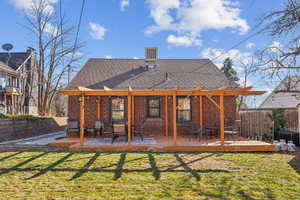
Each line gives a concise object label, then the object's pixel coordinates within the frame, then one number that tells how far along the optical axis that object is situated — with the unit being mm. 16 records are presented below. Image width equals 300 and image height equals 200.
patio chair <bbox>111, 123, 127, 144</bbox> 8623
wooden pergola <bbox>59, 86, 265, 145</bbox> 7941
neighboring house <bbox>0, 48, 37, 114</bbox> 18734
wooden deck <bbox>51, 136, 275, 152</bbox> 7848
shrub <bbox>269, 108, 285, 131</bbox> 10175
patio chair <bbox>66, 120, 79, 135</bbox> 10156
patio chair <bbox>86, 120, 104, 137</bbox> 10250
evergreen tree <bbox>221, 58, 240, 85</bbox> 27727
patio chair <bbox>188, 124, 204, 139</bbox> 9414
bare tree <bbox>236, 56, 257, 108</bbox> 22314
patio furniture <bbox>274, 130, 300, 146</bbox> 9151
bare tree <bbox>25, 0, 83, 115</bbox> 19578
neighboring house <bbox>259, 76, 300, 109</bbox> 15612
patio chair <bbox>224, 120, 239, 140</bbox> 10308
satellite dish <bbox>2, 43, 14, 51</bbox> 19844
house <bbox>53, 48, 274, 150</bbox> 11094
